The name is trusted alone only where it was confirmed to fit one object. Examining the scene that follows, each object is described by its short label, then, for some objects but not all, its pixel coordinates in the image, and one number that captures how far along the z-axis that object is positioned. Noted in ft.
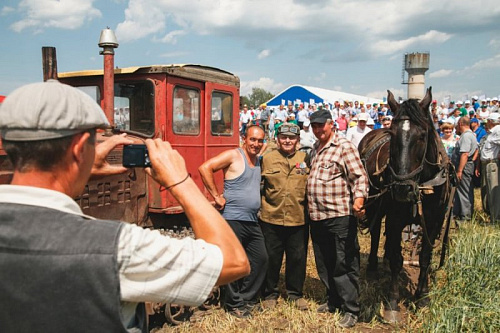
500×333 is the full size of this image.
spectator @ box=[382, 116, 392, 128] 28.89
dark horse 12.99
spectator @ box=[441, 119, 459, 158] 25.24
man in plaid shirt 13.07
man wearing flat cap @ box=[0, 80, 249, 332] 3.25
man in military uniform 14.03
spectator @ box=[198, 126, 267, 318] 13.66
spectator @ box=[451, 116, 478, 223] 24.88
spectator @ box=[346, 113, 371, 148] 26.76
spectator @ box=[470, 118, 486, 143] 29.78
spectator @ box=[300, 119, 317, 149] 31.07
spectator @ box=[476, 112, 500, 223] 24.01
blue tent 78.74
